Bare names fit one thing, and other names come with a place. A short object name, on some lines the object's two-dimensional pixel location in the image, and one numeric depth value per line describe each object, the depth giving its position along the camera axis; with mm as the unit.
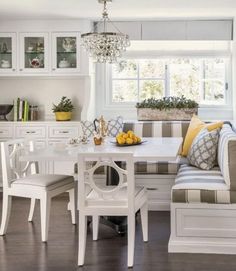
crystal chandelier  4508
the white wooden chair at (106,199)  3316
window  6430
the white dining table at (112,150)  3602
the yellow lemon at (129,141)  4238
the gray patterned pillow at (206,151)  4570
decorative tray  4228
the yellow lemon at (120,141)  4211
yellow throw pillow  5355
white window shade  6164
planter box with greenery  5957
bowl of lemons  4221
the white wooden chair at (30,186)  3973
